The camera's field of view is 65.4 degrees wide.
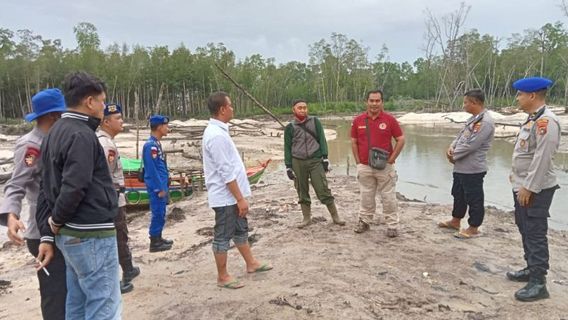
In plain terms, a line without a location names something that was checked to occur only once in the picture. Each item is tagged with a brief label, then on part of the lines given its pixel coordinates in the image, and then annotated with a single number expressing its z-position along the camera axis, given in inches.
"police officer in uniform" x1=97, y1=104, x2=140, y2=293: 161.9
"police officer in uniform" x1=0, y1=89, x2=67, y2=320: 108.4
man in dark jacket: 88.3
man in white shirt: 149.8
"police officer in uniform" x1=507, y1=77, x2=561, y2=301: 144.9
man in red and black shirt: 219.5
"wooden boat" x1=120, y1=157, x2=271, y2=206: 396.5
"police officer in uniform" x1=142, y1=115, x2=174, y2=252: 204.2
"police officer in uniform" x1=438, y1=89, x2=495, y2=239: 212.5
